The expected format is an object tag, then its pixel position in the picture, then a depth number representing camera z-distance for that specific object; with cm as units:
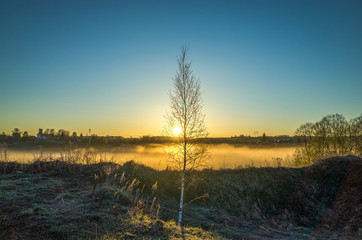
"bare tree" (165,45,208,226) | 1064
